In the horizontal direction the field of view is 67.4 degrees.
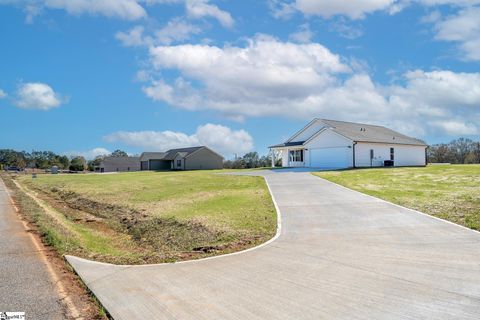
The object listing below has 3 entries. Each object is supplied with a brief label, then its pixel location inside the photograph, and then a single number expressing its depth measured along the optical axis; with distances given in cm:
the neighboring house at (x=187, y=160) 6400
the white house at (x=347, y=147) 3334
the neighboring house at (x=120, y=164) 8287
